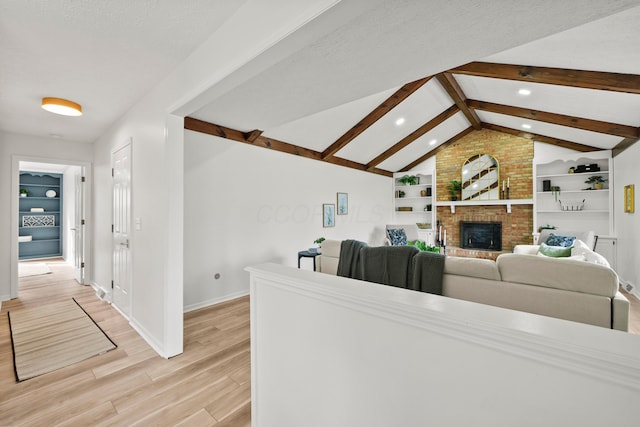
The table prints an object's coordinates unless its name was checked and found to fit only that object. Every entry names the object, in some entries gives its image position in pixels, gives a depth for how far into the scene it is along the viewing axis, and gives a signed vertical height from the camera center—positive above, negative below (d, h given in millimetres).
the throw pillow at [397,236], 6480 -578
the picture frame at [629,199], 3993 +183
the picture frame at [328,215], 5656 -67
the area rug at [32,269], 5535 -1202
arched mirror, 6570 +802
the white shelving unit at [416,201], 7418 +300
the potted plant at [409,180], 7661 +876
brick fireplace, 6195 +652
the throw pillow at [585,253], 2651 -455
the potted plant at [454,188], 6996 +588
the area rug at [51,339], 2367 -1261
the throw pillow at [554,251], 3775 -560
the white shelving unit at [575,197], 5262 +293
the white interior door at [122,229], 3207 -207
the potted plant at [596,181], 5289 +581
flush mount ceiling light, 2814 +1084
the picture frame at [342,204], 6039 +172
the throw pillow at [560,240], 4309 -460
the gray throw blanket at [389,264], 2426 -484
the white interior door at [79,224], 4793 -205
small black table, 4008 -616
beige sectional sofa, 1672 -503
